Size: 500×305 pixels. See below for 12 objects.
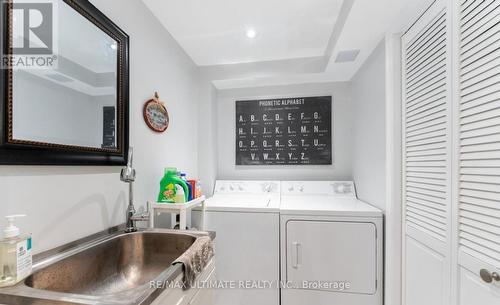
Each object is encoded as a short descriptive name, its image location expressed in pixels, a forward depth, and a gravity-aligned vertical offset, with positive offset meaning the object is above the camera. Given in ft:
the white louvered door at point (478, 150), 2.91 +0.04
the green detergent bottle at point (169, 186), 5.22 -0.81
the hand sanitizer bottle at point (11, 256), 2.41 -1.14
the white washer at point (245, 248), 6.26 -2.69
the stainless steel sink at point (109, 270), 2.22 -1.65
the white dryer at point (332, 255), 5.86 -2.70
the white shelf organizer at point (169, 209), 4.97 -1.26
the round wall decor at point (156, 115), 5.25 +0.90
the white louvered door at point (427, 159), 3.88 -0.12
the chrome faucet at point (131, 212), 4.08 -1.14
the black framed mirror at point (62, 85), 2.72 +0.98
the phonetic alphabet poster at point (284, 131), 8.77 +0.82
